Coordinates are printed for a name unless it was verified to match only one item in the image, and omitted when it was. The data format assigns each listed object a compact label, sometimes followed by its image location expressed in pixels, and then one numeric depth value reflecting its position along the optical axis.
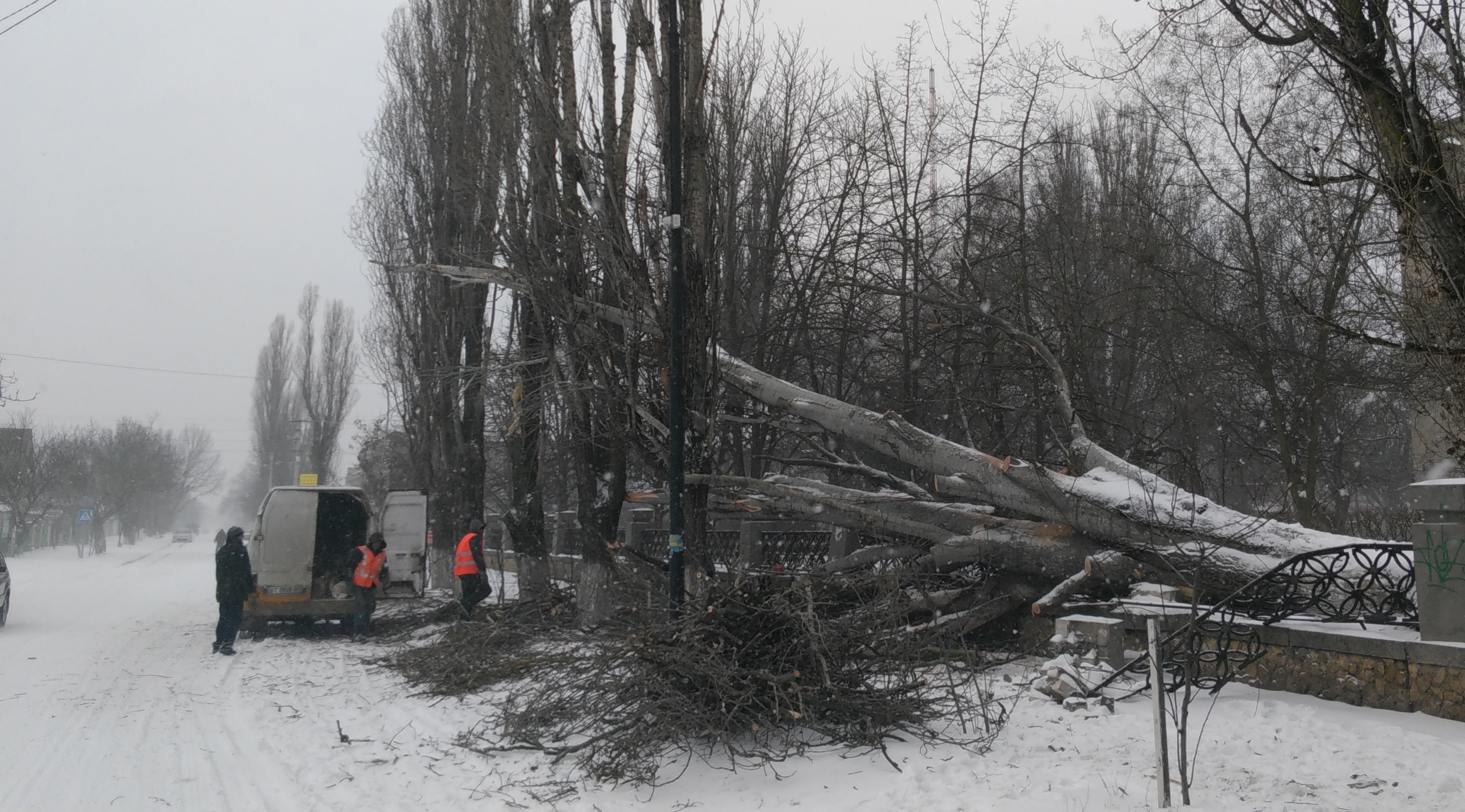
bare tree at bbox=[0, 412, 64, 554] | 42.12
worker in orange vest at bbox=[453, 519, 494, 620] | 13.18
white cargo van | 13.57
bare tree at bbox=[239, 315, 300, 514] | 60.97
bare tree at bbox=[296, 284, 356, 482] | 46.34
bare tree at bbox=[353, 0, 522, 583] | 17.61
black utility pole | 8.34
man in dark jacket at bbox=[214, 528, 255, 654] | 12.10
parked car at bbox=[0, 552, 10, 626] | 14.36
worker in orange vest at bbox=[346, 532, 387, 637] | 13.61
